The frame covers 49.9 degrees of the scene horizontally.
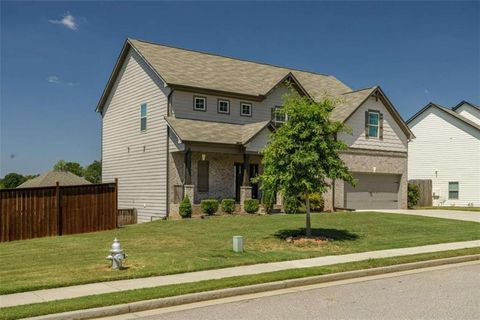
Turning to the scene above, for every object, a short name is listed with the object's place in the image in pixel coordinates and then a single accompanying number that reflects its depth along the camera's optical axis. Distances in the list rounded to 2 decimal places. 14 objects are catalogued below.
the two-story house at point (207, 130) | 26.30
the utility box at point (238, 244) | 13.74
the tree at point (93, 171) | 100.04
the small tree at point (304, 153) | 15.64
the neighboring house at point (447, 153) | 38.69
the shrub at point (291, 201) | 16.08
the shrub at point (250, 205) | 25.42
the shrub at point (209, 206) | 24.45
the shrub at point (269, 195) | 16.03
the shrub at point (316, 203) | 27.54
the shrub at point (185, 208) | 24.08
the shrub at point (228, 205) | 24.94
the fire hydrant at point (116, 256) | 11.41
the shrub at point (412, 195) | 35.86
